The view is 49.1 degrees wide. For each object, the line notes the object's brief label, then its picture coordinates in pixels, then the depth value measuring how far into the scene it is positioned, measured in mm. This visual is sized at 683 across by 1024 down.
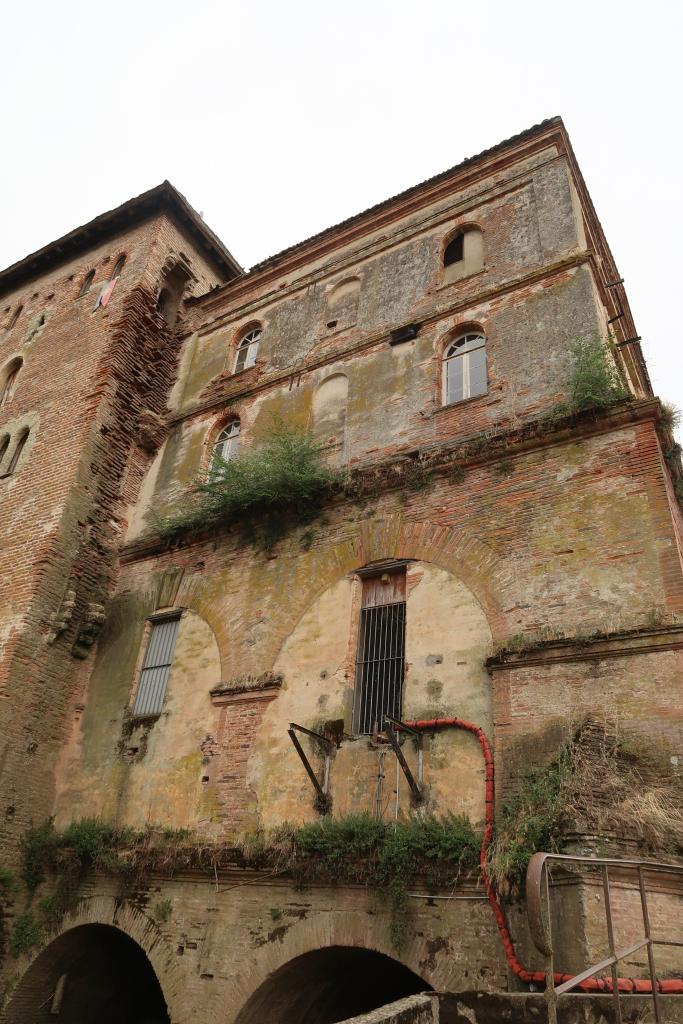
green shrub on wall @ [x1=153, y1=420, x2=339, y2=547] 10867
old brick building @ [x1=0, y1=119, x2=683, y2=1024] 7691
